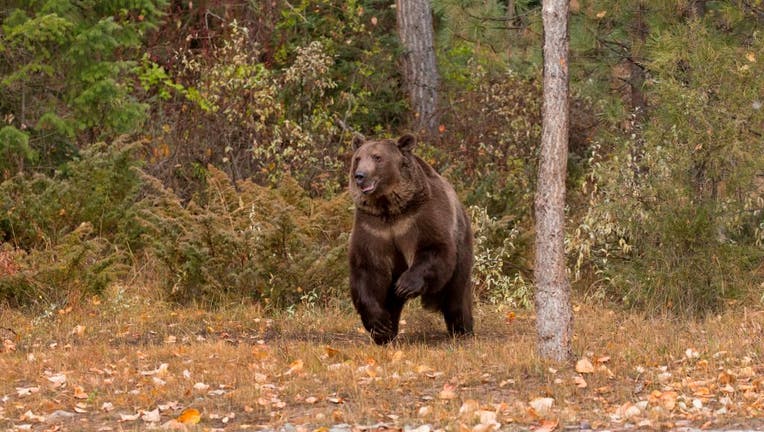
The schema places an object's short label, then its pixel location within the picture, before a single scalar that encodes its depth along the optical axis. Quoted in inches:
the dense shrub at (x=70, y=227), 943.7
